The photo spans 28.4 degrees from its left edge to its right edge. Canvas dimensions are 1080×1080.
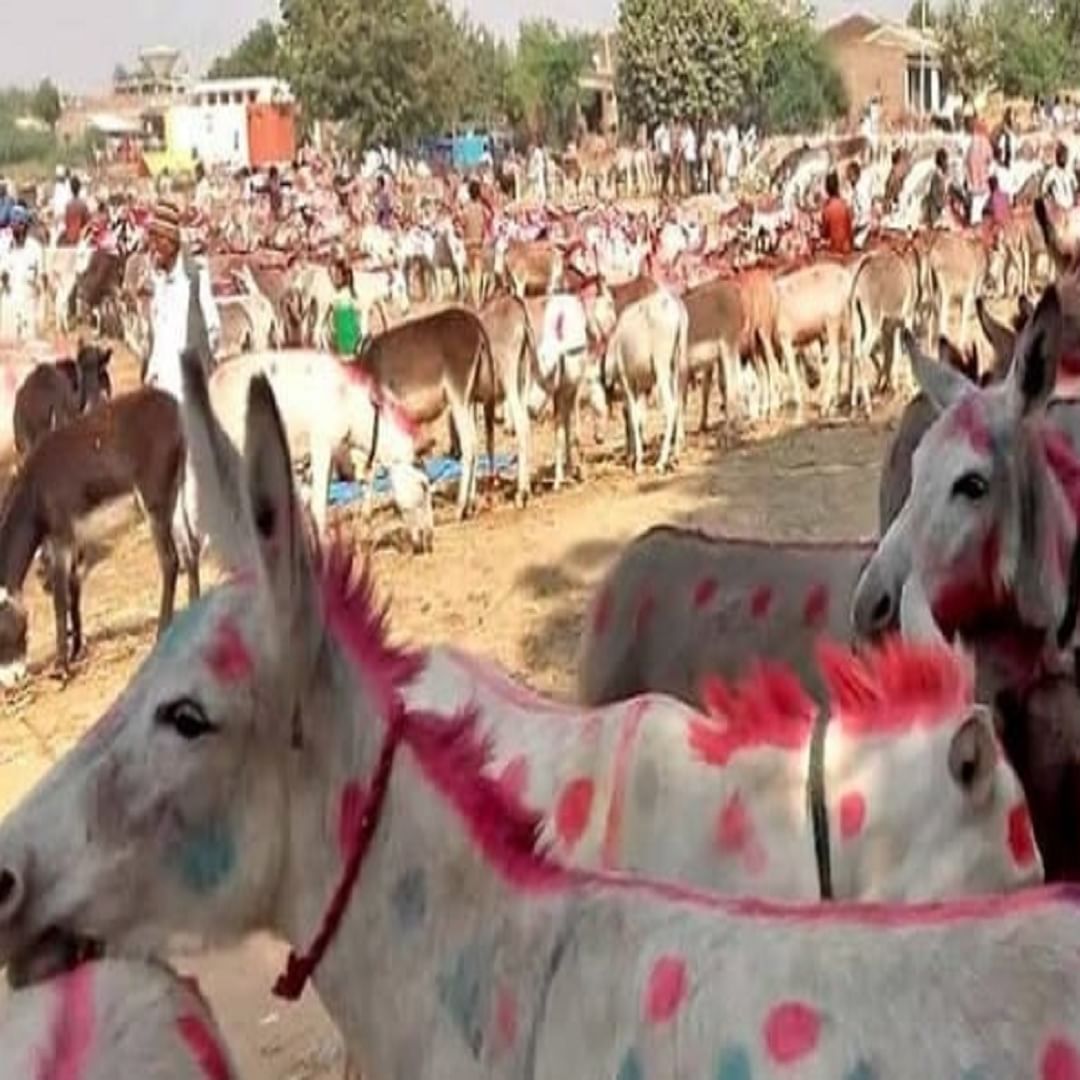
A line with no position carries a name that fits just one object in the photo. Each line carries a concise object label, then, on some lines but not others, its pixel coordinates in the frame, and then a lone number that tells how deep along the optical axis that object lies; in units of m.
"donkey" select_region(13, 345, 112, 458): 17.42
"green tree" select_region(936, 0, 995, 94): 78.06
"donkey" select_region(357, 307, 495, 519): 17.34
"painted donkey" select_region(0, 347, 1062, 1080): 3.21
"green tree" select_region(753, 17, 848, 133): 79.62
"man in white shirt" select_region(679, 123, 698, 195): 54.69
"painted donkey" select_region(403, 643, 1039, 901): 4.30
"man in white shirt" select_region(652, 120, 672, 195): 54.50
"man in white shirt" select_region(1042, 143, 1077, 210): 31.01
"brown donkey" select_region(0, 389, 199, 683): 13.58
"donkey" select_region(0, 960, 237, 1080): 3.46
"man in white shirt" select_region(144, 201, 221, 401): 16.72
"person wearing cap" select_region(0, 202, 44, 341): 31.36
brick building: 98.56
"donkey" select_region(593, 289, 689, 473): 18.64
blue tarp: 16.89
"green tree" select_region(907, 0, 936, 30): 102.26
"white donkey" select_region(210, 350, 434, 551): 15.50
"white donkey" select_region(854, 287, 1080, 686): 5.27
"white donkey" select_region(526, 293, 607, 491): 18.39
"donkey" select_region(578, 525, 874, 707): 6.93
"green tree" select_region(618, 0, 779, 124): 71.19
